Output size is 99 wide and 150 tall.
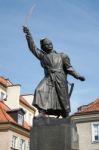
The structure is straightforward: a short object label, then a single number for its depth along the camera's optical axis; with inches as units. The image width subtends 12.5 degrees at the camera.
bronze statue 424.2
